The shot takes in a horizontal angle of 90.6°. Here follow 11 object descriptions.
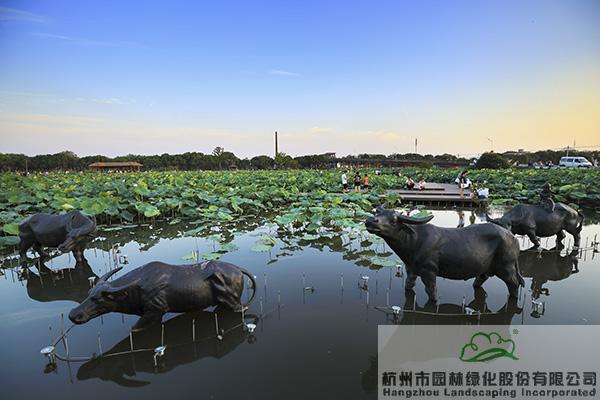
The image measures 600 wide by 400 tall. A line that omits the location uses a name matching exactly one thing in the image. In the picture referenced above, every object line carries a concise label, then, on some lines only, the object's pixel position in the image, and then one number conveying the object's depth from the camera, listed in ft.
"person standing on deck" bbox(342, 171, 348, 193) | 57.00
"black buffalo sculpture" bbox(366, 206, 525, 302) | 13.51
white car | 96.78
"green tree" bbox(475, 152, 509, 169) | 92.84
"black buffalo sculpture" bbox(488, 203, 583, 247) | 21.26
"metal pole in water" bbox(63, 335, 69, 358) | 11.25
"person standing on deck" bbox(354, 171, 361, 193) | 55.43
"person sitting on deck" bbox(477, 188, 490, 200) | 45.16
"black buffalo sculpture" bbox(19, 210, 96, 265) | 19.53
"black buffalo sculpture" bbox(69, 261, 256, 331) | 11.39
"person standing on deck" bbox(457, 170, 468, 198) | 49.45
